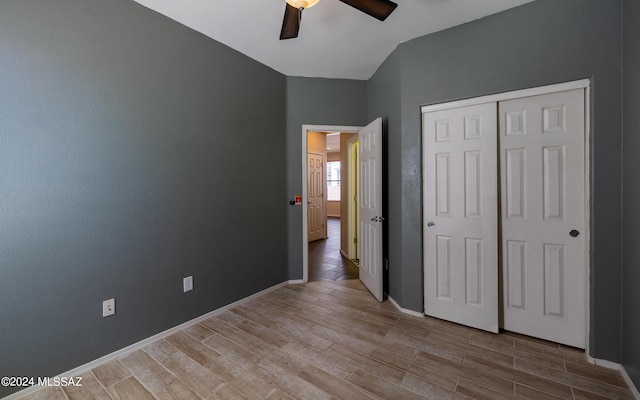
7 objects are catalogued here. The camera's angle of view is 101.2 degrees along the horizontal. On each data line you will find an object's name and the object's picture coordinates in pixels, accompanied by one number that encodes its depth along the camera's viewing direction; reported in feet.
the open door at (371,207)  9.27
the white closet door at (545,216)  6.33
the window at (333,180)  35.40
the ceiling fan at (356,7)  4.95
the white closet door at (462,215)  7.29
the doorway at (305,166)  11.21
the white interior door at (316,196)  19.76
